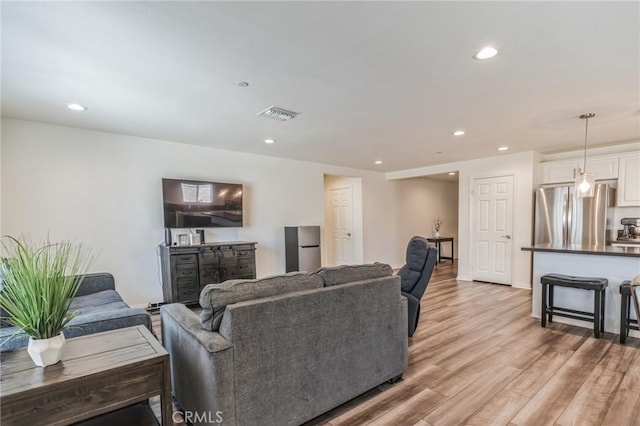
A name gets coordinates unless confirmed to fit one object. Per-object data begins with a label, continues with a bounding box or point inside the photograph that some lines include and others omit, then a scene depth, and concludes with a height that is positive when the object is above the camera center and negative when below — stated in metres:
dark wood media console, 3.98 -0.90
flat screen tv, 4.23 -0.01
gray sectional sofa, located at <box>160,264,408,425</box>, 1.55 -0.85
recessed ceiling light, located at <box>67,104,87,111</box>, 2.99 +1.01
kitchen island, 3.20 -0.87
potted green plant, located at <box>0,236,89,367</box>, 1.24 -0.39
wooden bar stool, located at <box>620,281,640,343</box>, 2.98 -1.20
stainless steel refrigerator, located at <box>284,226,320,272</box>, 5.58 -0.87
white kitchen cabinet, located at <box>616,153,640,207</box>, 4.43 +0.18
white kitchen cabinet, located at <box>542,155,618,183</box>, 4.67 +0.42
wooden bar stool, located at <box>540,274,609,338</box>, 3.13 -1.14
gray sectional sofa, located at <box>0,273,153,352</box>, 1.65 -0.72
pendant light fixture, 3.39 +0.12
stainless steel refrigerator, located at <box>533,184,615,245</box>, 4.60 -0.35
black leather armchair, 2.98 -0.77
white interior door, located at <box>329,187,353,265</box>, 7.29 -0.61
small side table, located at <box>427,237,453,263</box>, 7.86 -1.22
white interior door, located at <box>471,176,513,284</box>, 5.54 -0.63
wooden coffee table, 1.13 -0.72
